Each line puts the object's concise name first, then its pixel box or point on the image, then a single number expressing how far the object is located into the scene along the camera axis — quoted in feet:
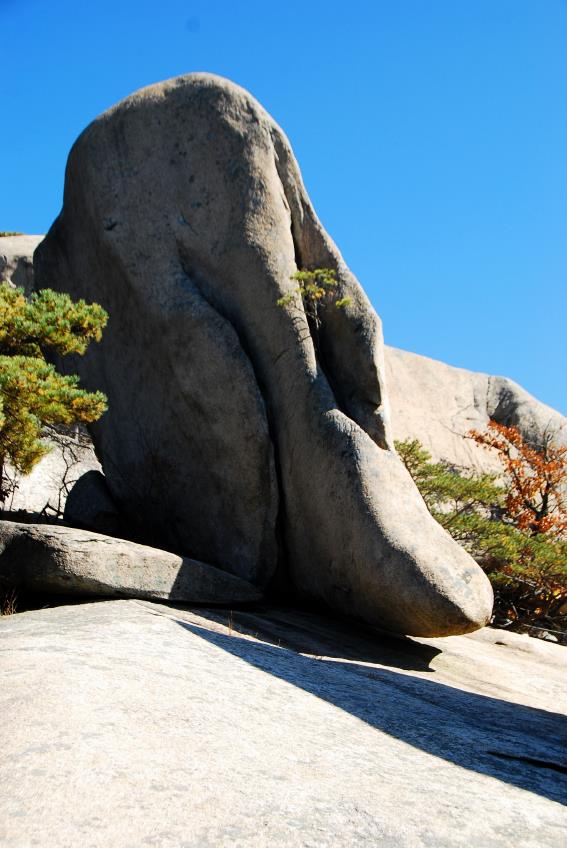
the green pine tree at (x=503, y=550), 36.40
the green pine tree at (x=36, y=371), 24.21
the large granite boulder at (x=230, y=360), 27.71
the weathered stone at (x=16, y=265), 62.39
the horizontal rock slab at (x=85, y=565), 24.00
